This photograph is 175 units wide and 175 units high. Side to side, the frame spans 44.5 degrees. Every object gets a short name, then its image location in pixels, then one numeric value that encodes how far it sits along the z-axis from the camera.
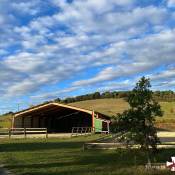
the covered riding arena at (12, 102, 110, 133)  24.95
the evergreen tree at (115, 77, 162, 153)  6.04
